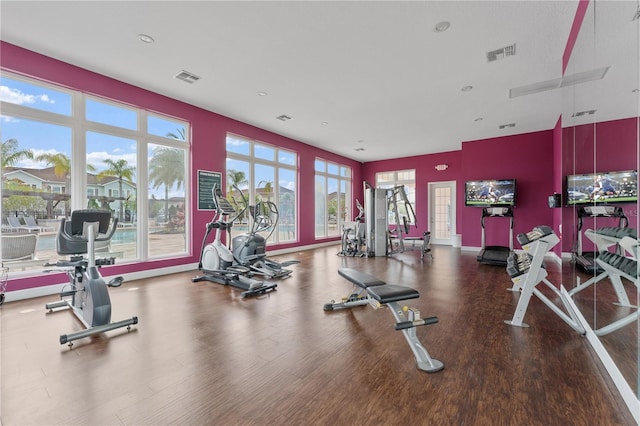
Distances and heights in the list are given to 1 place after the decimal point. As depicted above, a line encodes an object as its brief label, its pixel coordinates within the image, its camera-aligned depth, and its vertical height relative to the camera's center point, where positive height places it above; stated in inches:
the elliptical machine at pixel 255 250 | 194.7 -25.8
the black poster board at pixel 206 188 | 233.3 +20.4
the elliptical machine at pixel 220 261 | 182.7 -32.1
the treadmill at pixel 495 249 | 238.8 -33.4
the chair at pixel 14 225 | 148.9 -6.3
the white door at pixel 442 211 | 399.9 +2.0
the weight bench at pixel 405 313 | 84.3 -32.2
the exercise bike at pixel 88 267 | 108.3 -21.9
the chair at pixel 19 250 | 147.2 -19.7
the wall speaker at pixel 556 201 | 194.9 +7.7
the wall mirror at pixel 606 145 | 70.9 +21.1
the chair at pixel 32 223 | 155.5 -5.5
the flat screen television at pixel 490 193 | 301.3 +21.5
